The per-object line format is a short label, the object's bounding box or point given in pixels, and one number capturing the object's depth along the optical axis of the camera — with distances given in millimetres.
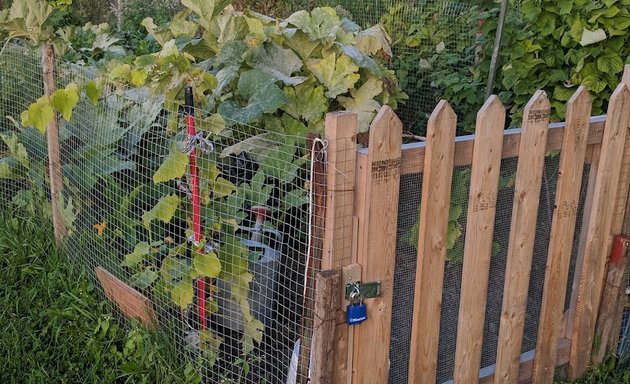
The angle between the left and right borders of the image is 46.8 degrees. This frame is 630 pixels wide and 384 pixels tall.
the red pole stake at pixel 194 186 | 2900
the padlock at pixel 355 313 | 2479
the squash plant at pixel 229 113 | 2936
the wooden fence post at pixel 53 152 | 3969
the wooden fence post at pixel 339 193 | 2322
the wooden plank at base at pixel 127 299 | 3332
